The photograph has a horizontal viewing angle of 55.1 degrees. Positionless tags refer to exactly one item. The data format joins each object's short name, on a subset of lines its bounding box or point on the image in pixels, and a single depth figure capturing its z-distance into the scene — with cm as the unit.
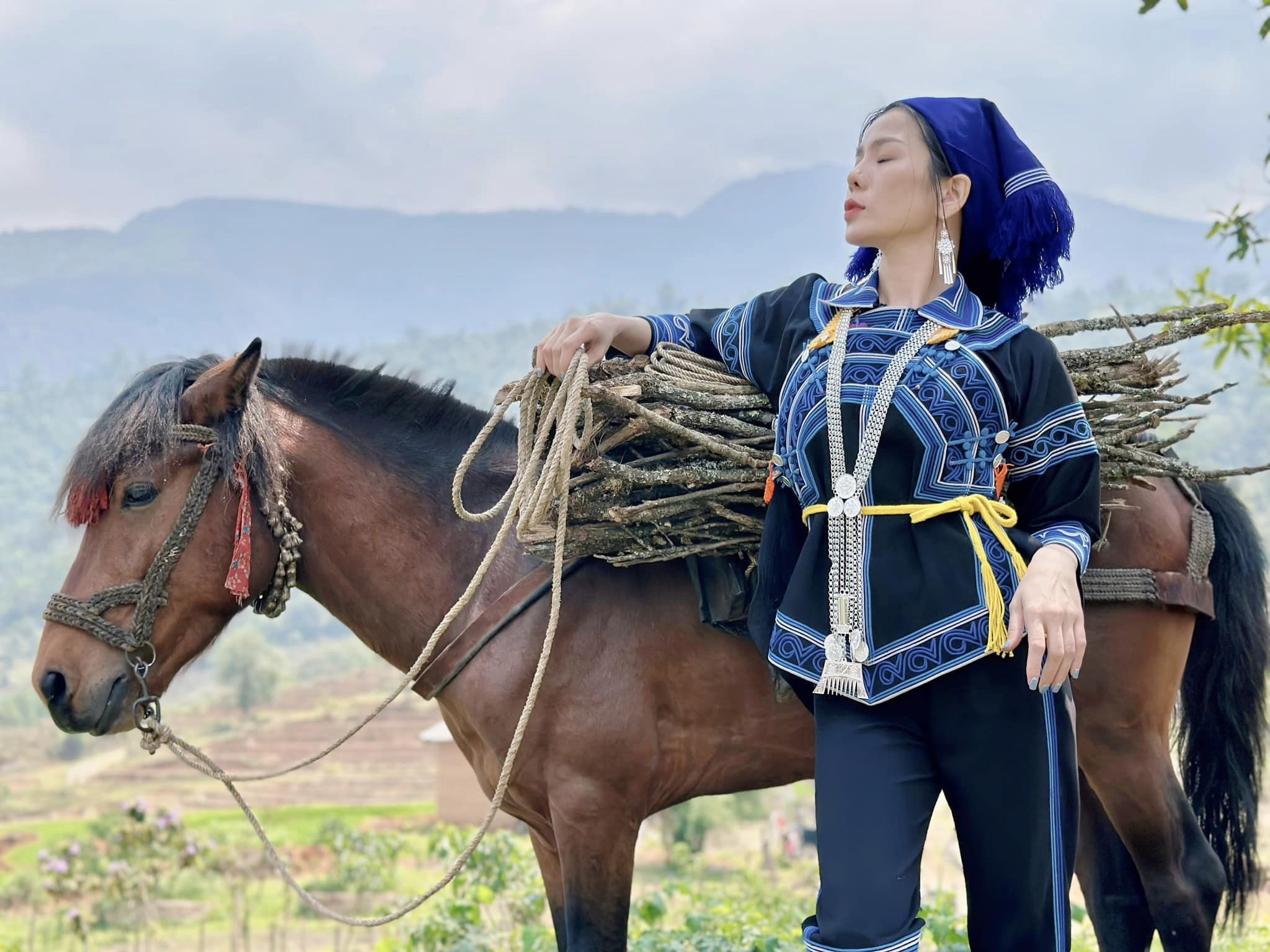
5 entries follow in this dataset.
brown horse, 272
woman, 203
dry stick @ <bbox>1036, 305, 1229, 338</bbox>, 274
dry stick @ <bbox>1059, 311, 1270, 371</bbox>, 282
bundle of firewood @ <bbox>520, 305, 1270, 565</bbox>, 265
